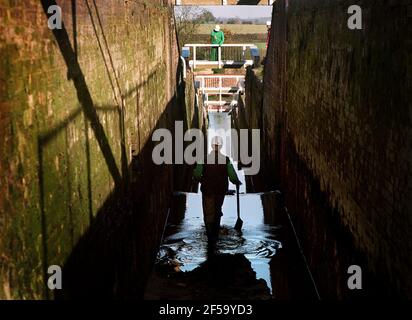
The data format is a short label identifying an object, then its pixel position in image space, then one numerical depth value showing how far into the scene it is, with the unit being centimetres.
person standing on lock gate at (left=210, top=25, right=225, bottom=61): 2650
